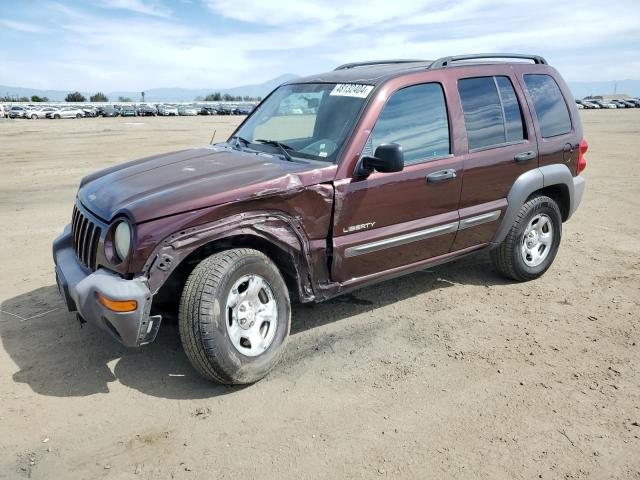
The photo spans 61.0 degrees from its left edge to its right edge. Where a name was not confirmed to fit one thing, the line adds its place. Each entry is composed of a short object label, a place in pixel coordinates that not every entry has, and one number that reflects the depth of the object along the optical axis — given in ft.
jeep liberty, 10.49
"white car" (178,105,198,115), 206.80
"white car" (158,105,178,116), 197.57
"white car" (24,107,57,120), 167.94
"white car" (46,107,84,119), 170.30
